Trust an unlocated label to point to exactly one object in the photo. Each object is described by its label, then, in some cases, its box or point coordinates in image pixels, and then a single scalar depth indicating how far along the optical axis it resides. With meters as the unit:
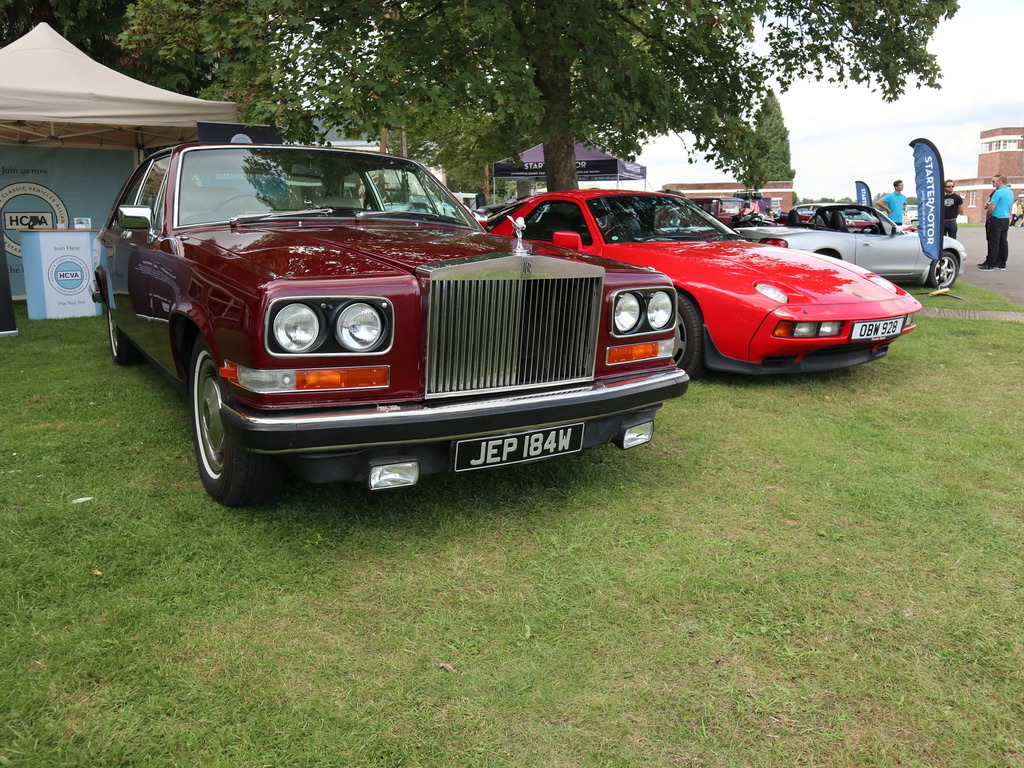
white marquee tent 7.99
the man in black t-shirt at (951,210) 14.93
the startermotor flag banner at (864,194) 21.23
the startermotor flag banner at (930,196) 10.88
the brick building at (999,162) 84.62
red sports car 5.12
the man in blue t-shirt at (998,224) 15.00
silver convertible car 10.30
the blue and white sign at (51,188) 10.03
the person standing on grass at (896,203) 15.58
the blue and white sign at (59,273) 8.45
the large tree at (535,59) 7.89
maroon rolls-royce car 2.70
